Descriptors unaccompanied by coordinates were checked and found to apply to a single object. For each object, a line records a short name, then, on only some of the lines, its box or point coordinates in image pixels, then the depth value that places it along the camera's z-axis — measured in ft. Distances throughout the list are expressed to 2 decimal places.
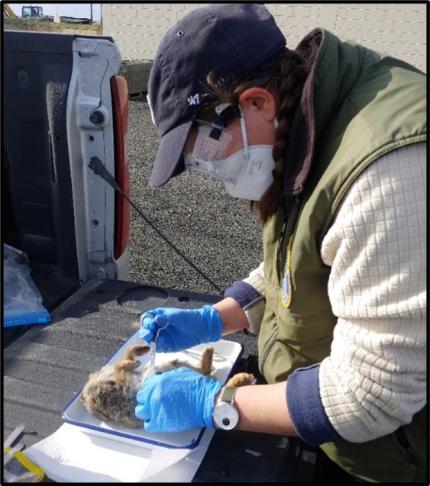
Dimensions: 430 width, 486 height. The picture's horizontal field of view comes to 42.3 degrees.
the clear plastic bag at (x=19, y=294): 8.22
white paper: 5.23
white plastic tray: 5.49
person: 3.92
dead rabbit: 5.81
